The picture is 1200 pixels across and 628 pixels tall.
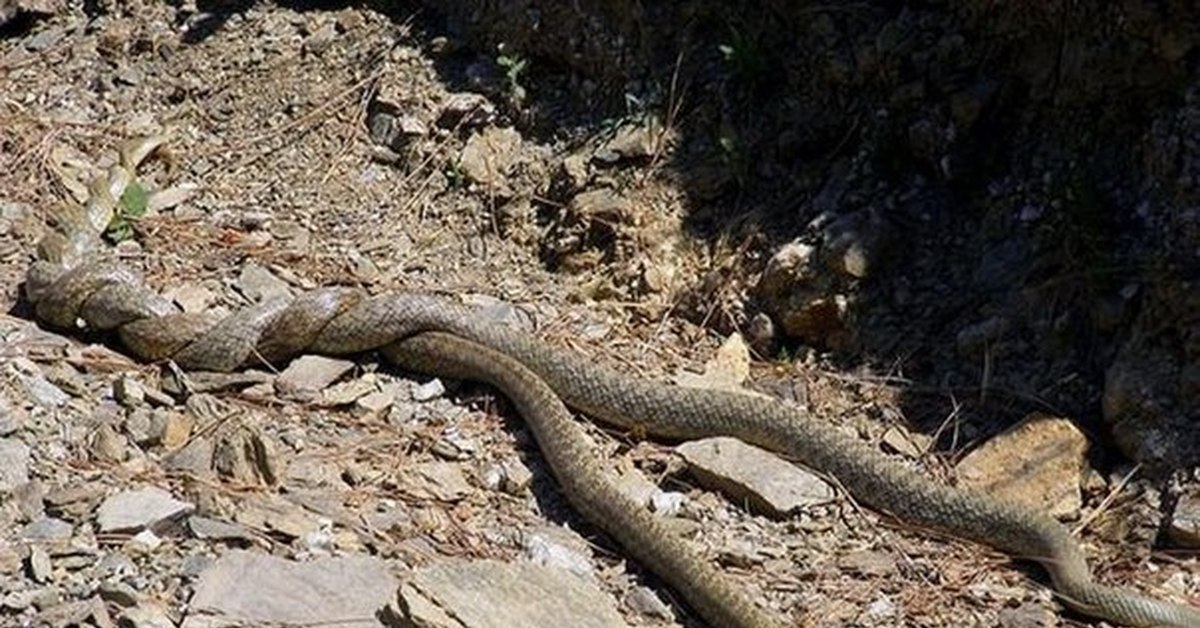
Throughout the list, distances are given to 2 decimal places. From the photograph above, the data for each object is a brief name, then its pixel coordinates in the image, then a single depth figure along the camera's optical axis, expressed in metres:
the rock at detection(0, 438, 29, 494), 11.80
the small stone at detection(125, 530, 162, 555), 11.14
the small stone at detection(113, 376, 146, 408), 13.45
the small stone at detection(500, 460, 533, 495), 13.26
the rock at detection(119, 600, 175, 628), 10.27
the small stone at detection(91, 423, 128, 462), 12.52
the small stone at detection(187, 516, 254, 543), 11.41
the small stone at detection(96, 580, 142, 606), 10.48
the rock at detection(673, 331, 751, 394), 14.61
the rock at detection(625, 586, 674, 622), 11.91
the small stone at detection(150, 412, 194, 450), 12.90
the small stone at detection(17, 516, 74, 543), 11.22
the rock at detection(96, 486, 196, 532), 11.37
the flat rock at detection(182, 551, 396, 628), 10.53
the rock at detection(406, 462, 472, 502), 12.98
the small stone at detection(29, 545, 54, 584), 10.76
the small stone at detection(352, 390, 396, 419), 14.06
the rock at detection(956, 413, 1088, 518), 13.05
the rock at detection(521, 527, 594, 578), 12.19
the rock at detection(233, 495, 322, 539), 11.70
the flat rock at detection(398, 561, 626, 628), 10.44
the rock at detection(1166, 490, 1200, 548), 12.41
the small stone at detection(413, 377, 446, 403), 14.39
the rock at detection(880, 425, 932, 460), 13.79
